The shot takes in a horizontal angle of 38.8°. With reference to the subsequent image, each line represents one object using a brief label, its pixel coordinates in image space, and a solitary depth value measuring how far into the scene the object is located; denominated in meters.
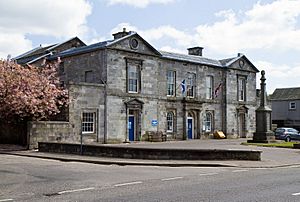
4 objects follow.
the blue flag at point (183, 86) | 40.69
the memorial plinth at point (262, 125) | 34.38
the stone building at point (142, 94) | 32.62
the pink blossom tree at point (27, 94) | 27.00
